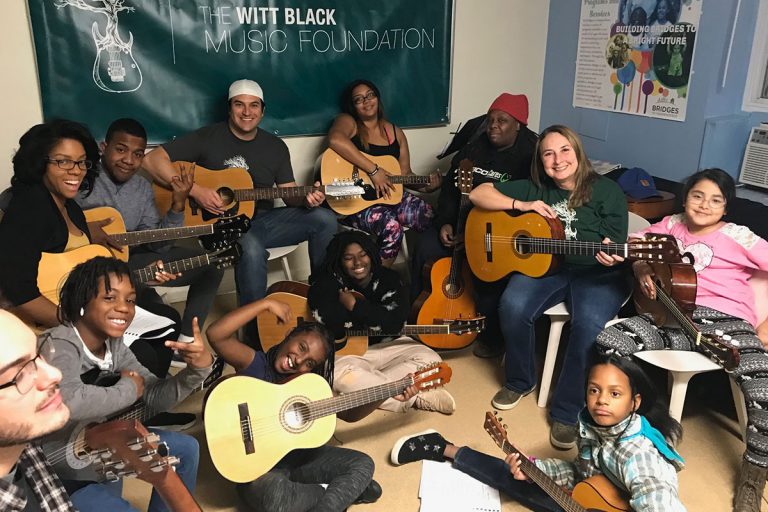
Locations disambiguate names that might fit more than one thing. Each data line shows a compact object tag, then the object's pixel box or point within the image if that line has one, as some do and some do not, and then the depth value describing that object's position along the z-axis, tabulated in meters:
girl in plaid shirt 1.73
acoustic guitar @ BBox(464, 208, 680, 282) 2.37
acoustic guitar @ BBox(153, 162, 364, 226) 2.93
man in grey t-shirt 2.96
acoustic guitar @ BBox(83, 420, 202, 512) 1.38
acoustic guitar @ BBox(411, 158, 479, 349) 2.88
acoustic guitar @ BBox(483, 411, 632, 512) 1.77
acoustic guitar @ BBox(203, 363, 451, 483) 1.83
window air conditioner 2.91
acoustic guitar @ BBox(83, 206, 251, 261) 2.59
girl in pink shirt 2.27
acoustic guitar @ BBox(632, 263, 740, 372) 2.08
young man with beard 1.05
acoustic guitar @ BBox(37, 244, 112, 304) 2.18
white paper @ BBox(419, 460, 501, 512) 2.06
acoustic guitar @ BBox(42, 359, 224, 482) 1.43
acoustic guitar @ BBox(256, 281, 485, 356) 2.62
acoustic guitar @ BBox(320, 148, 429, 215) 3.23
